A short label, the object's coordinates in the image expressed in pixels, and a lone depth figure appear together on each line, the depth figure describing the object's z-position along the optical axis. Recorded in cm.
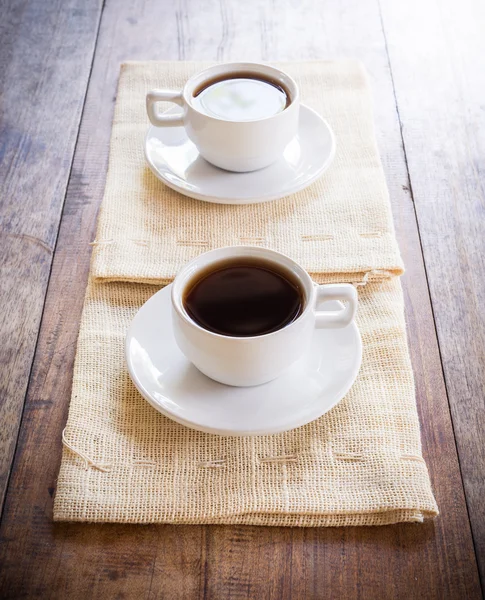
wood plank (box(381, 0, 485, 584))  78
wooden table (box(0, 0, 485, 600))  64
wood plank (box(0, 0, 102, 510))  84
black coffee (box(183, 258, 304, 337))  70
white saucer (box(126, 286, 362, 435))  70
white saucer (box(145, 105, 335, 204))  99
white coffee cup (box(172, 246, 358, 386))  67
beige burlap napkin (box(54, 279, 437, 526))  67
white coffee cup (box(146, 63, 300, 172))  95
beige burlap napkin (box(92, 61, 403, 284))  92
